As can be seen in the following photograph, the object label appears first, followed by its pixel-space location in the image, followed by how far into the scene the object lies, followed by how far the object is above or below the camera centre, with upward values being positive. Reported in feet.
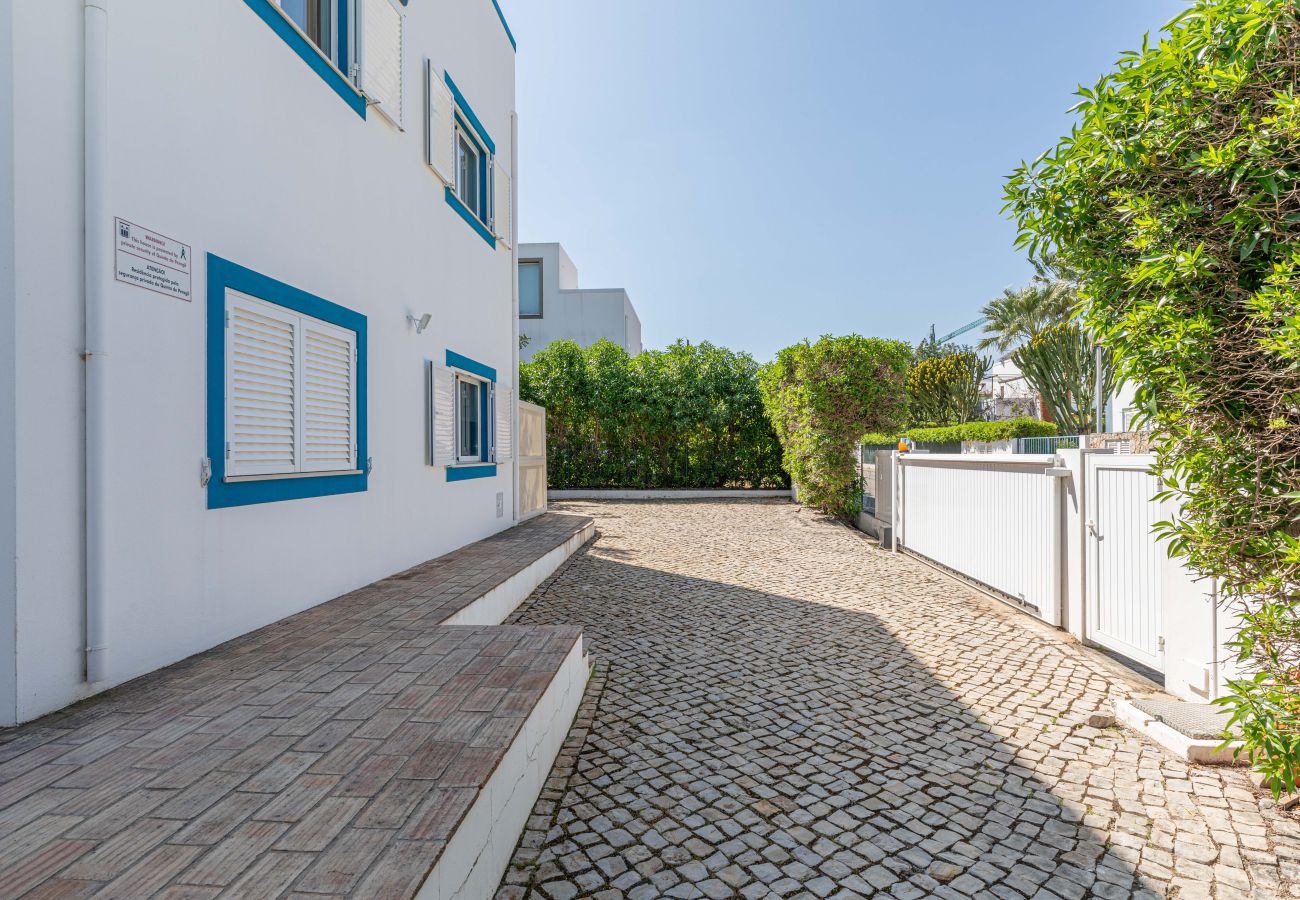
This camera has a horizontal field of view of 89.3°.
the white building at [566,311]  84.17 +18.45
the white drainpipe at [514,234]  34.24 +11.62
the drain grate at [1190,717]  10.97 -4.70
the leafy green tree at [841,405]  42.70 +3.15
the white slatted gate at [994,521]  18.52 -2.39
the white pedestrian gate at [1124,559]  13.94 -2.44
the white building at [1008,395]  112.78 +10.37
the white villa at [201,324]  9.18 +2.47
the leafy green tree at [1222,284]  7.89 +2.21
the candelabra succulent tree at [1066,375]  79.30 +9.56
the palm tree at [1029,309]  96.41 +22.40
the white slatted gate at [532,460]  35.35 -0.40
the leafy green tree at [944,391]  101.45 +9.47
